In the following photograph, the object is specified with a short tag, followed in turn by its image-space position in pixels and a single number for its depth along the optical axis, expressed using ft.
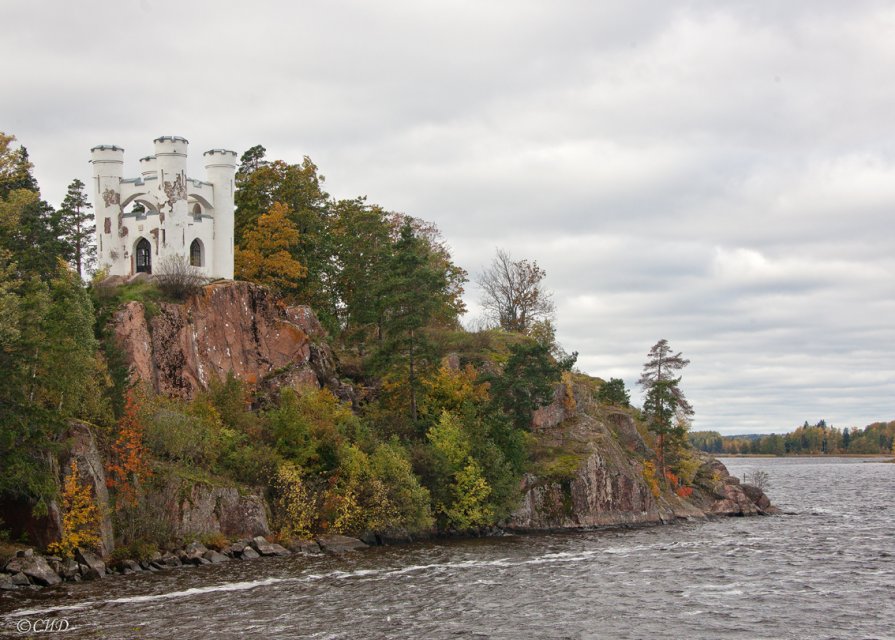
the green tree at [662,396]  276.00
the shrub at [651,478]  254.68
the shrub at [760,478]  338.03
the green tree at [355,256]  276.00
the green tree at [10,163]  179.52
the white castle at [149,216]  225.97
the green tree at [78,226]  268.41
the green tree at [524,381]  230.07
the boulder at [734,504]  276.00
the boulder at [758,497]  283.18
